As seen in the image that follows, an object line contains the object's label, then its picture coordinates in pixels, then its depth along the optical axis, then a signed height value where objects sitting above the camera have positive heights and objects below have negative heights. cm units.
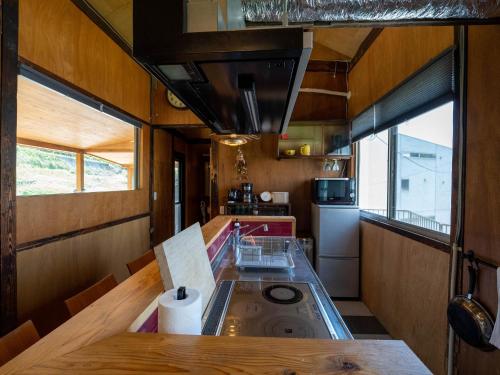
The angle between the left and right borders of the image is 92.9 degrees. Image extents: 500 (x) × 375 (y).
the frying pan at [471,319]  124 -72
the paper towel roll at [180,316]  58 -32
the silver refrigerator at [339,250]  296 -79
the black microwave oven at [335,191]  313 -6
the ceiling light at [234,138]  200 +41
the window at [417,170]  169 +15
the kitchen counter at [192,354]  45 -34
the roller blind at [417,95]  155 +73
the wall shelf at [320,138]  331 +70
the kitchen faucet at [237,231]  205 -43
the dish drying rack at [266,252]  152 -50
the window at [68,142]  172 +40
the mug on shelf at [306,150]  335 +51
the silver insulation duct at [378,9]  117 +96
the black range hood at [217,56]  75 +43
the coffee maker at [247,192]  351 -10
